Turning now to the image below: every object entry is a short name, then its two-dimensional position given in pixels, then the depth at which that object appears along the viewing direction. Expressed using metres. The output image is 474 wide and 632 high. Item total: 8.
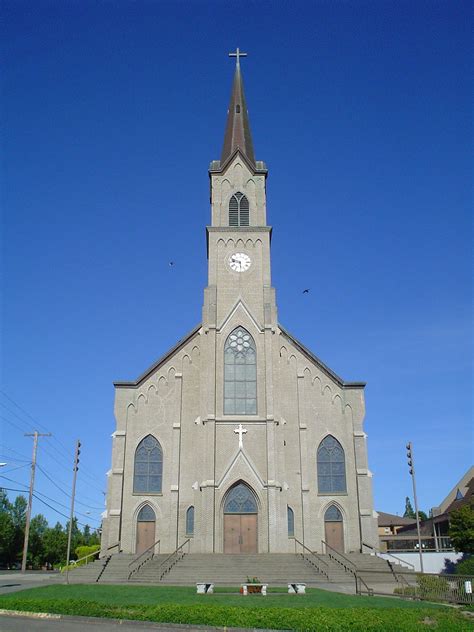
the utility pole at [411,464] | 32.60
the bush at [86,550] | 41.69
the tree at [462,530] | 33.43
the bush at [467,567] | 27.39
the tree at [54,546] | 64.62
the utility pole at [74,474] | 31.42
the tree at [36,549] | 62.62
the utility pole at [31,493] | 44.33
